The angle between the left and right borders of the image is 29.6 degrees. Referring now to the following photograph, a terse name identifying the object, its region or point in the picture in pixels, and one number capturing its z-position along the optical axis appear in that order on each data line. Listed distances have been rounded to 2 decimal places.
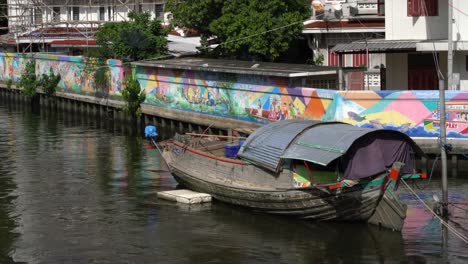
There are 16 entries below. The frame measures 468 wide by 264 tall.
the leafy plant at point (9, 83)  76.80
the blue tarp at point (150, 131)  33.54
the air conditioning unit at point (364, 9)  55.94
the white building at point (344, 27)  55.69
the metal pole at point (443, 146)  27.00
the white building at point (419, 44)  41.19
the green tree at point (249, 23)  53.59
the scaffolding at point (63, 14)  78.38
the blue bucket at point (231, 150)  31.30
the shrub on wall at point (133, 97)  55.81
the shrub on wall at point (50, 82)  67.69
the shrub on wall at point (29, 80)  69.19
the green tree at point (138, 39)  57.84
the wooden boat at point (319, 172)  25.75
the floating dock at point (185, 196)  30.52
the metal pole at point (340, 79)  42.78
